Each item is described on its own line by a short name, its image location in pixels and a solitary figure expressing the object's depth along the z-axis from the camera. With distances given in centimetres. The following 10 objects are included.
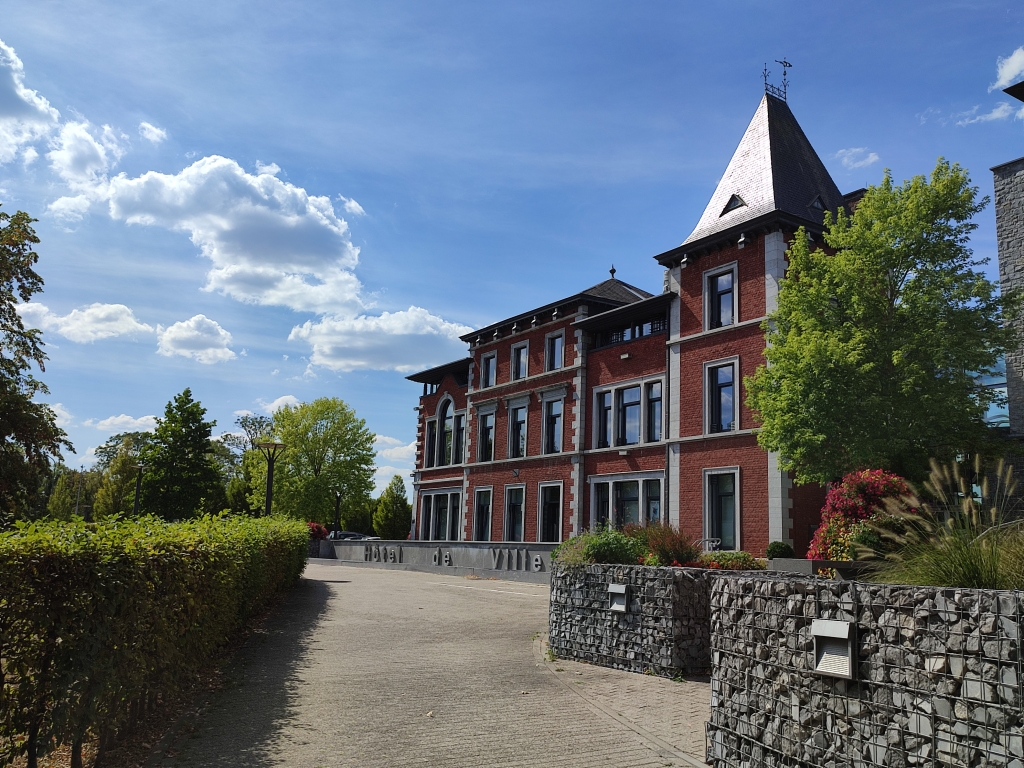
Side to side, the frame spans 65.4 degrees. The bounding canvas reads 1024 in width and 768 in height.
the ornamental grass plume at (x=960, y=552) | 488
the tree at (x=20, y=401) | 2325
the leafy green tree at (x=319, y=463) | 5534
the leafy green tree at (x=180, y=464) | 4575
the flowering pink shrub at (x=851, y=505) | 1497
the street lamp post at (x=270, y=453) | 2625
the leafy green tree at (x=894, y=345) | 1783
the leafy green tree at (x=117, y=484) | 5688
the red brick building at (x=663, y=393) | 2422
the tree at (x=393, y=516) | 5650
